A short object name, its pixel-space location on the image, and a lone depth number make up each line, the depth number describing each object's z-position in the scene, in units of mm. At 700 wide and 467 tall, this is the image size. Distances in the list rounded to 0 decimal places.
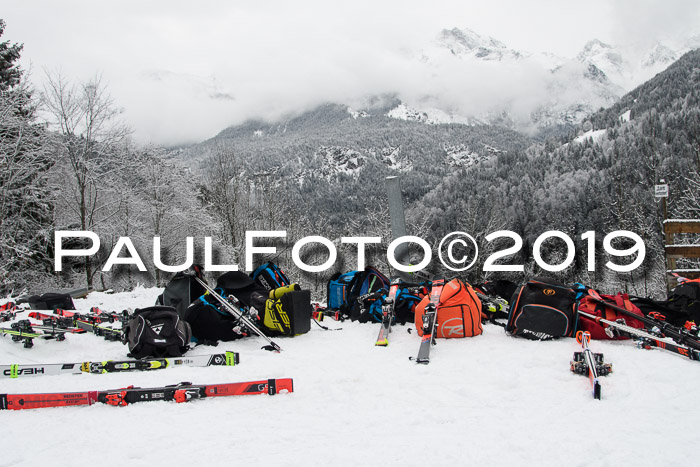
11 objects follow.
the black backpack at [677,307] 4809
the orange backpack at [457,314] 4762
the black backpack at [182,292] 5602
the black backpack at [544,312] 4395
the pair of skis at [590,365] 3202
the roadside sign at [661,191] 8352
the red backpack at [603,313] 4449
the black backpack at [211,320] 4977
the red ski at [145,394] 2977
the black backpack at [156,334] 4160
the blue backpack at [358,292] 6219
